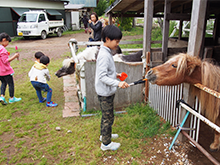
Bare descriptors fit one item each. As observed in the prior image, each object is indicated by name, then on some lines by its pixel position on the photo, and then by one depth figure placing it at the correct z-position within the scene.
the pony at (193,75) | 2.31
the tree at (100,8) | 28.67
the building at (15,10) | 16.15
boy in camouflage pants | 2.30
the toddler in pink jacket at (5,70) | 4.34
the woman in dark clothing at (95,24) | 6.47
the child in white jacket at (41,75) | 4.41
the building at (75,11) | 24.71
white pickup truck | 15.10
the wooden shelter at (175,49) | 2.49
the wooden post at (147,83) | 4.01
